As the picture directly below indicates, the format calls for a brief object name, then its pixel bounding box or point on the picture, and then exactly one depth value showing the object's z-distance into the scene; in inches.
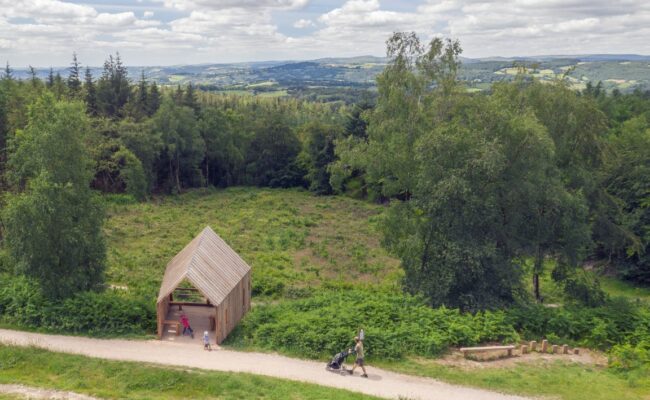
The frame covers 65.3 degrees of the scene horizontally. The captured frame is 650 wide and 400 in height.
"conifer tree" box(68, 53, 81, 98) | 2407.4
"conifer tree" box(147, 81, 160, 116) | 2576.3
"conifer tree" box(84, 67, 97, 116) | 2380.0
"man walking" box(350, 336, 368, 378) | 657.0
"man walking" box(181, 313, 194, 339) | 779.4
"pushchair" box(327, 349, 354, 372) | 668.7
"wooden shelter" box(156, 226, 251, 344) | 758.5
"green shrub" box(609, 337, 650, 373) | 698.2
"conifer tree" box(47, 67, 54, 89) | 2301.2
